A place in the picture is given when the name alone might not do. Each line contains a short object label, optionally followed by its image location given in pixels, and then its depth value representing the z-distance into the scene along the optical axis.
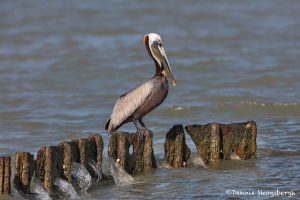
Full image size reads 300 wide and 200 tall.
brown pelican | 17.42
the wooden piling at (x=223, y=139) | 17.52
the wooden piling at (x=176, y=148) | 17.30
